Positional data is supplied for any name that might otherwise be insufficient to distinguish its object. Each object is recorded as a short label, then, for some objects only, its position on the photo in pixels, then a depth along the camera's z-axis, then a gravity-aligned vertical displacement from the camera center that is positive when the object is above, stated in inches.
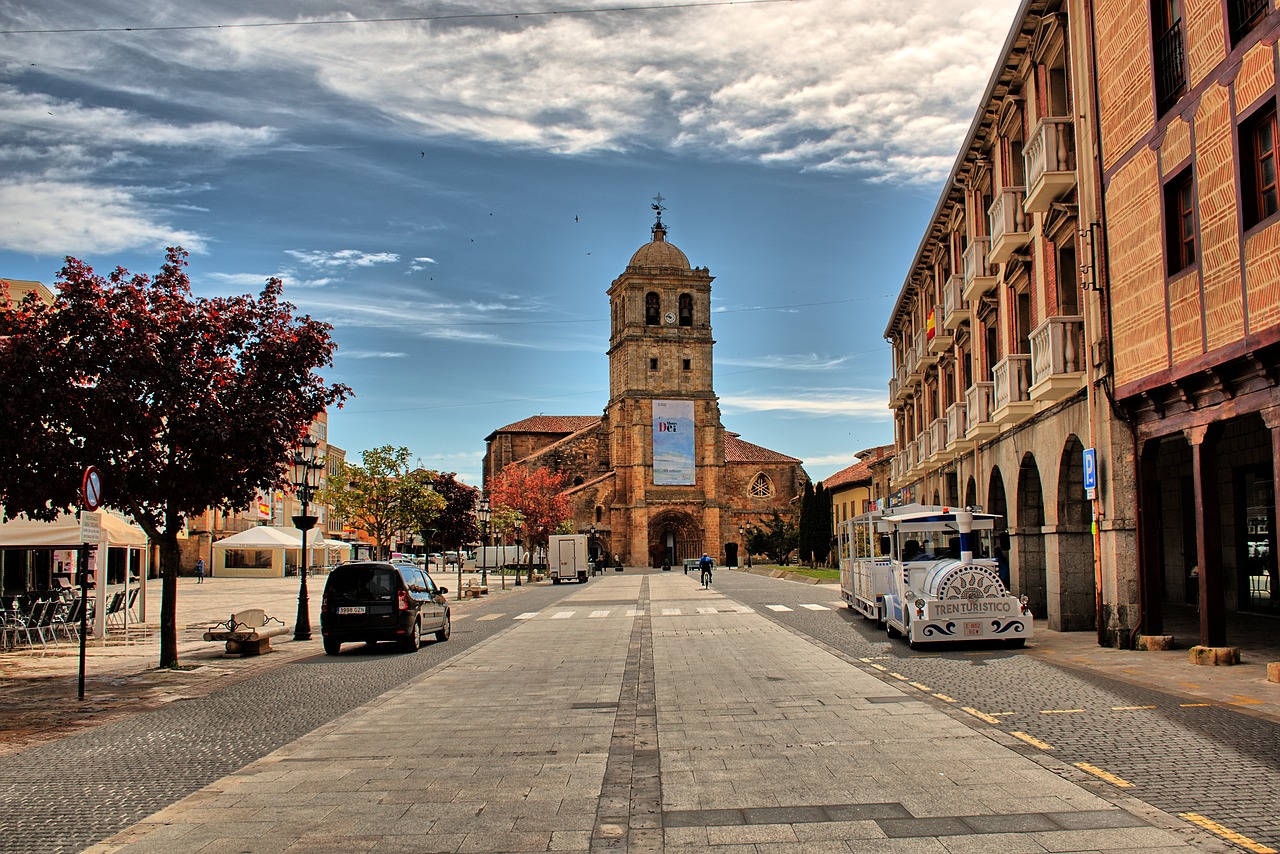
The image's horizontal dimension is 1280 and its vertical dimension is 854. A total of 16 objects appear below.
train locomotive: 621.9 -27.0
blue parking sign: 629.6 +39.2
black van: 708.0 -44.0
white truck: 2295.8 -43.5
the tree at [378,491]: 1838.1 +83.8
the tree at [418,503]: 1846.7 +65.2
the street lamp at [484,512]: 1857.8 +47.9
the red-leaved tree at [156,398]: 557.0 +76.9
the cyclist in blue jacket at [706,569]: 1784.0 -50.0
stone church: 3464.6 +314.6
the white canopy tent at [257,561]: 2561.5 -49.7
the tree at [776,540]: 2896.2 -4.1
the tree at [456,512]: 2694.4 +69.8
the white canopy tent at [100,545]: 708.7 +2.1
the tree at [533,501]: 3117.6 +114.1
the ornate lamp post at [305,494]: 797.5 +36.7
